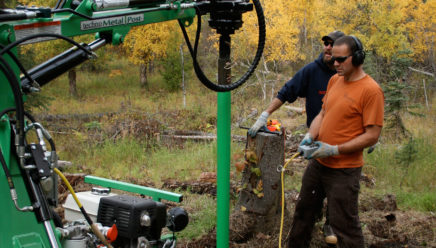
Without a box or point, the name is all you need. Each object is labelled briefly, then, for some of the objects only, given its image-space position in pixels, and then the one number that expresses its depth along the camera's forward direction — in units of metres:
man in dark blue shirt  4.72
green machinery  2.31
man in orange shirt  3.78
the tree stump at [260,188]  4.79
